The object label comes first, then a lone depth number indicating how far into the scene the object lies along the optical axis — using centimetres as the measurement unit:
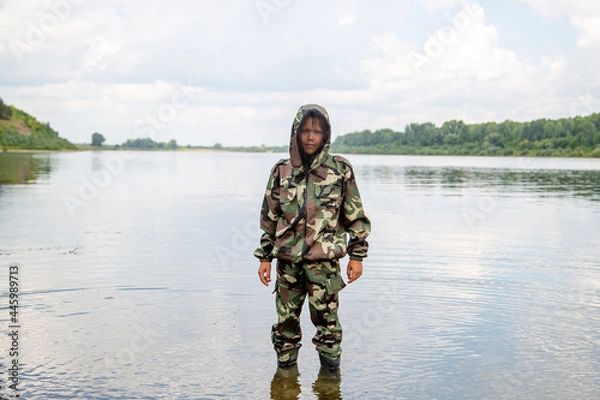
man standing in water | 525
